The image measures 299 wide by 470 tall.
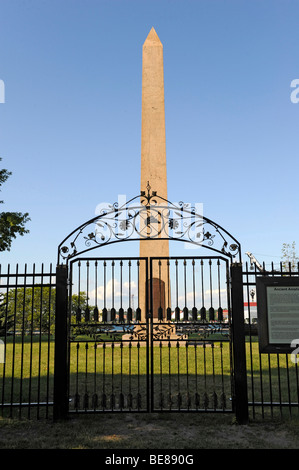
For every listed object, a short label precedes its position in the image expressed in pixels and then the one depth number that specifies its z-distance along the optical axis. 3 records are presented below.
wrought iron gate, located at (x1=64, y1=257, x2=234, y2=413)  6.98
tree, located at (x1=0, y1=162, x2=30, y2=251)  18.94
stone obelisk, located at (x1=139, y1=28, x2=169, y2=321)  17.88
